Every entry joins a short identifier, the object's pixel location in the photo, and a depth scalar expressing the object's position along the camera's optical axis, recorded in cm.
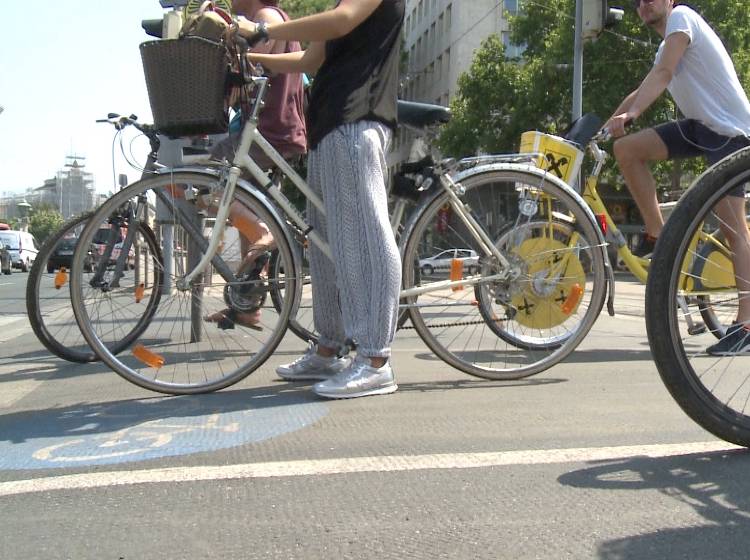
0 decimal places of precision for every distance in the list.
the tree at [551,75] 2709
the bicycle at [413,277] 312
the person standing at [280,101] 405
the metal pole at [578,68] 1483
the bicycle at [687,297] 202
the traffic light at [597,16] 1070
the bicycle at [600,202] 299
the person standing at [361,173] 302
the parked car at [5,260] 3522
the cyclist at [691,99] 379
